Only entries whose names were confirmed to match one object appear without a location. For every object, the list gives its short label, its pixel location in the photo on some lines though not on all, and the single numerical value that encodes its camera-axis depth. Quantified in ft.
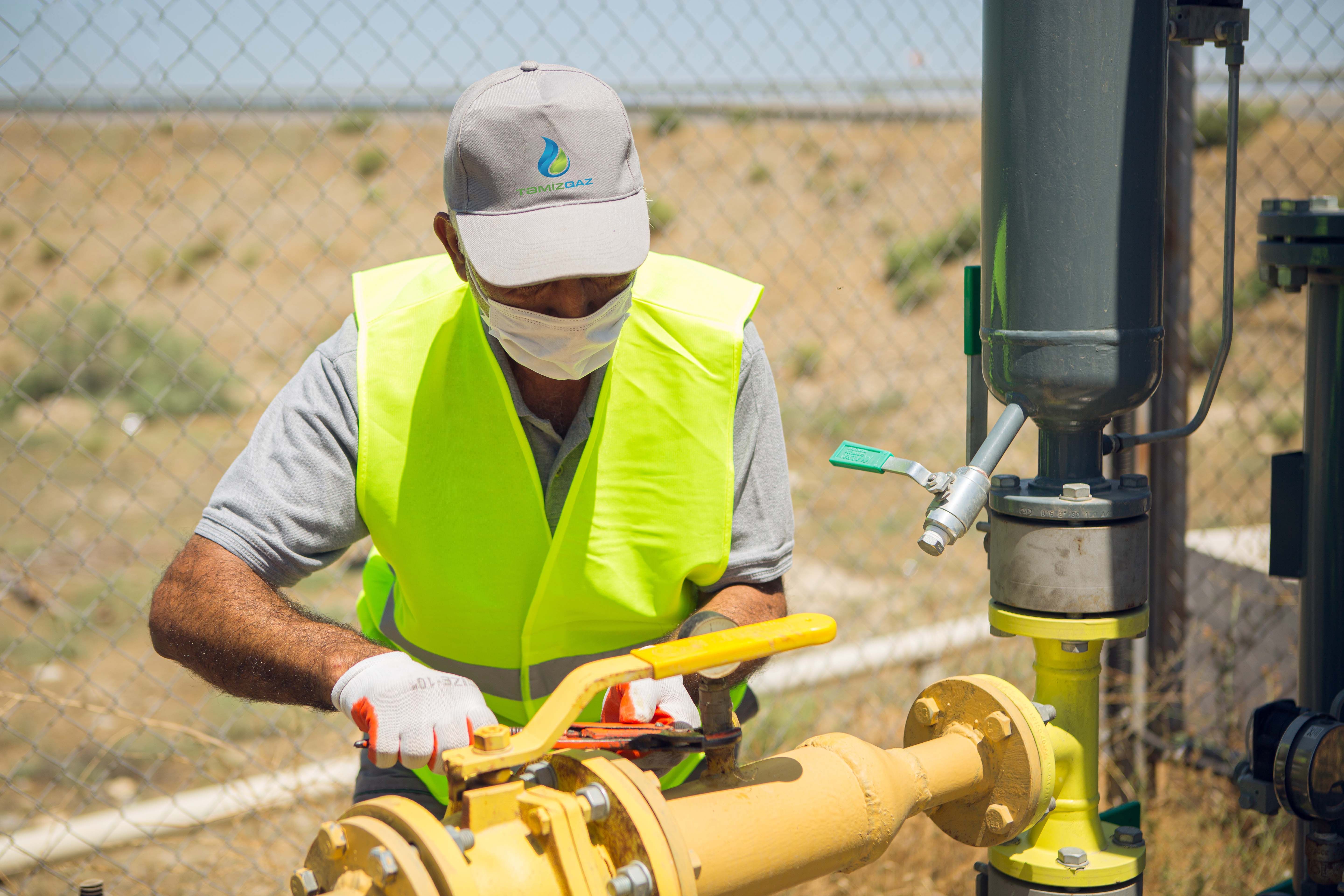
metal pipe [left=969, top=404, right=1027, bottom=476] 8.32
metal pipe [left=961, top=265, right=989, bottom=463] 8.68
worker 8.76
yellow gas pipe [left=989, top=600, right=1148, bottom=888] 8.40
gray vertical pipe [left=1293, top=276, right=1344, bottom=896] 9.51
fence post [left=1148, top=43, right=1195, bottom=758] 12.38
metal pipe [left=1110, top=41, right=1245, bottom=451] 8.56
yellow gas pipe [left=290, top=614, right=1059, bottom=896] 7.59
